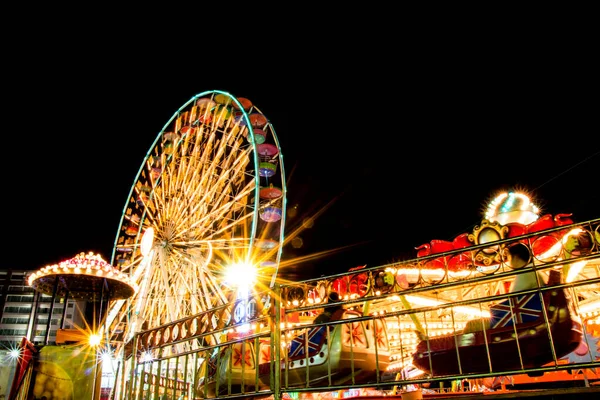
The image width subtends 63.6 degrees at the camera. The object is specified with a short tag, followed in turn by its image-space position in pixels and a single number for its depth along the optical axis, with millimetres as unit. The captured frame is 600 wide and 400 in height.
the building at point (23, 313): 67500
